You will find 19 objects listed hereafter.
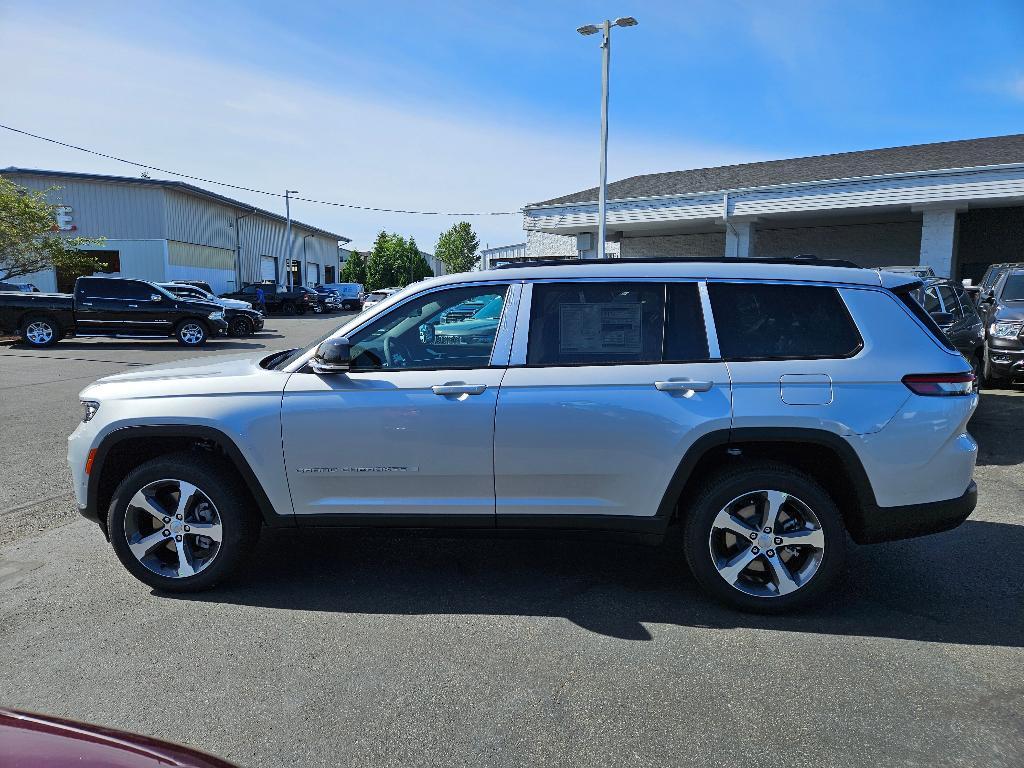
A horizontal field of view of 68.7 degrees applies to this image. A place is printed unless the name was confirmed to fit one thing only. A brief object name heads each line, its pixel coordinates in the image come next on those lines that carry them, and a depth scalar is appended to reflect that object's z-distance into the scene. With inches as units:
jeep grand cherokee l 144.8
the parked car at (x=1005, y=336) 413.4
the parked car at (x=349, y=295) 1892.2
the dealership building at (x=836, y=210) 786.2
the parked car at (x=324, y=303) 1661.5
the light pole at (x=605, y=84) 872.3
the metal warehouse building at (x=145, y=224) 1508.4
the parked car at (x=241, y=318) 940.6
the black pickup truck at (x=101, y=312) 759.7
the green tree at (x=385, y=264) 3201.3
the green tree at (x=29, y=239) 896.9
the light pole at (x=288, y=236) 2149.4
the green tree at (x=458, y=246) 4370.1
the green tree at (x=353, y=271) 3213.6
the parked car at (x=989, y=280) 483.2
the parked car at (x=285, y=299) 1547.7
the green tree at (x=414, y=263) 3309.5
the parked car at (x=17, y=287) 938.1
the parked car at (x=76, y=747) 61.3
